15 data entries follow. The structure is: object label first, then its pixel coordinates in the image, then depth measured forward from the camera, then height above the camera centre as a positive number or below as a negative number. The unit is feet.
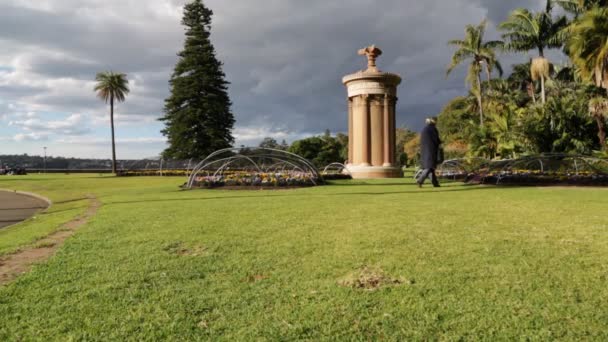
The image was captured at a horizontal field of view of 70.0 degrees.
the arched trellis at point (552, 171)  47.44 -0.85
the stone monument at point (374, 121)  77.71 +8.19
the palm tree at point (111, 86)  168.25 +32.36
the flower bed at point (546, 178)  46.39 -1.56
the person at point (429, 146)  43.21 +1.94
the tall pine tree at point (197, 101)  142.10 +22.90
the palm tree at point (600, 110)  68.59 +8.53
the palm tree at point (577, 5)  73.56 +29.67
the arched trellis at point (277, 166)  57.72 +0.25
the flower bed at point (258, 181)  54.29 -1.68
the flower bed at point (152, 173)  118.01 -1.16
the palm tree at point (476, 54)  109.29 +28.51
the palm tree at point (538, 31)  88.58 +27.80
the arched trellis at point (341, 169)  79.36 -0.46
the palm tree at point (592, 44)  58.28 +16.32
